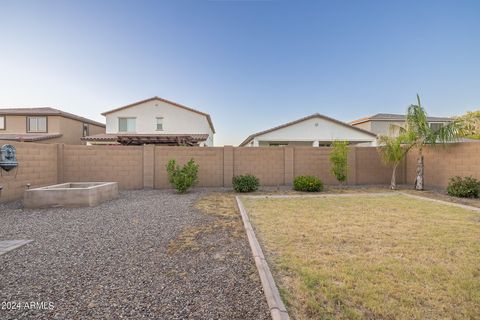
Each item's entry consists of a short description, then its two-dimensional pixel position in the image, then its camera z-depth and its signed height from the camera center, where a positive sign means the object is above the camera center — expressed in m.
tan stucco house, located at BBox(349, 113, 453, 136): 26.15 +4.41
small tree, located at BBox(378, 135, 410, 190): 11.88 +0.54
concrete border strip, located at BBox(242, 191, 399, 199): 9.88 -1.64
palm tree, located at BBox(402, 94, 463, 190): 10.85 +1.29
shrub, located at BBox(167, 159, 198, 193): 10.47 -0.76
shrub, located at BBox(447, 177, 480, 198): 9.33 -1.23
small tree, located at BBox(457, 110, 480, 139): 10.73 +1.73
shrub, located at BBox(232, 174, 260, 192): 10.88 -1.18
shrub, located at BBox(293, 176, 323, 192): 11.16 -1.26
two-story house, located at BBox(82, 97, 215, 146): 23.14 +4.17
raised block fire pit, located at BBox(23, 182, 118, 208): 7.43 -1.27
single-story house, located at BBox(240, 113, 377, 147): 22.89 +2.65
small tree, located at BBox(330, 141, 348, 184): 11.91 -0.07
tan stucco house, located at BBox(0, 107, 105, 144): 22.75 +3.74
